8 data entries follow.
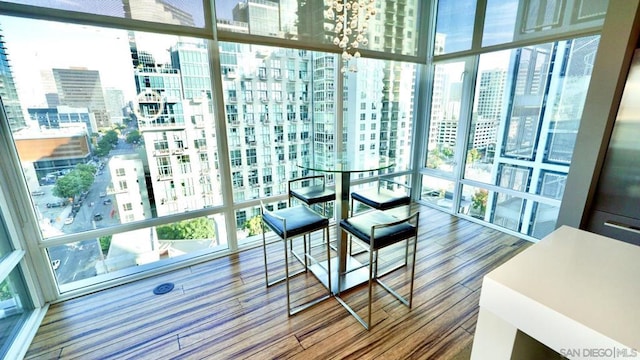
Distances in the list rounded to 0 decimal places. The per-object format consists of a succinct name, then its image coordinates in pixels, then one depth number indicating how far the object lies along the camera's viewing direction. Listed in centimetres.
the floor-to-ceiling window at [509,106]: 290
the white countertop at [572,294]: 73
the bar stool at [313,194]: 287
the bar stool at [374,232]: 200
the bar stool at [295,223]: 219
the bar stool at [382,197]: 275
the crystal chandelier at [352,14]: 204
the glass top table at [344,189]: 240
